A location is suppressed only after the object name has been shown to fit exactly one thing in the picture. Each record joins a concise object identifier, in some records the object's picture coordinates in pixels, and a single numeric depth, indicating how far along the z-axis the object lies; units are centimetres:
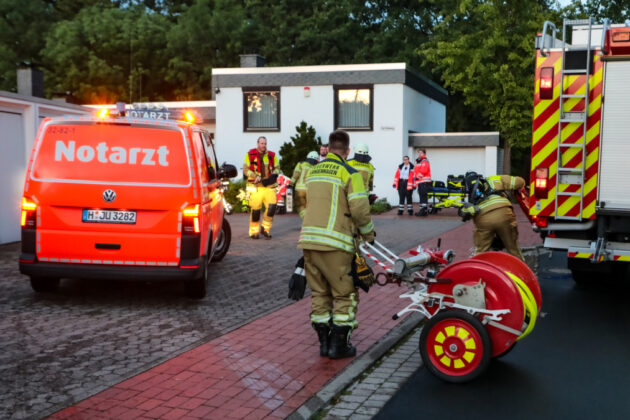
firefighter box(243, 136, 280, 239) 1412
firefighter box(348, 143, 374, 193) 948
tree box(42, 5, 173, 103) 4494
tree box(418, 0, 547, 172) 2767
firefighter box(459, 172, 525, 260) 859
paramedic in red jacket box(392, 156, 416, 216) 2136
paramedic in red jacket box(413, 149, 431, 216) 2123
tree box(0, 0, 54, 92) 4769
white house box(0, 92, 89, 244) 1330
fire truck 790
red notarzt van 776
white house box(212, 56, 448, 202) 2519
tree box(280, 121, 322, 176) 2447
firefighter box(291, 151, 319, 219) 791
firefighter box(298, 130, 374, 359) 587
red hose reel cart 547
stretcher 2158
